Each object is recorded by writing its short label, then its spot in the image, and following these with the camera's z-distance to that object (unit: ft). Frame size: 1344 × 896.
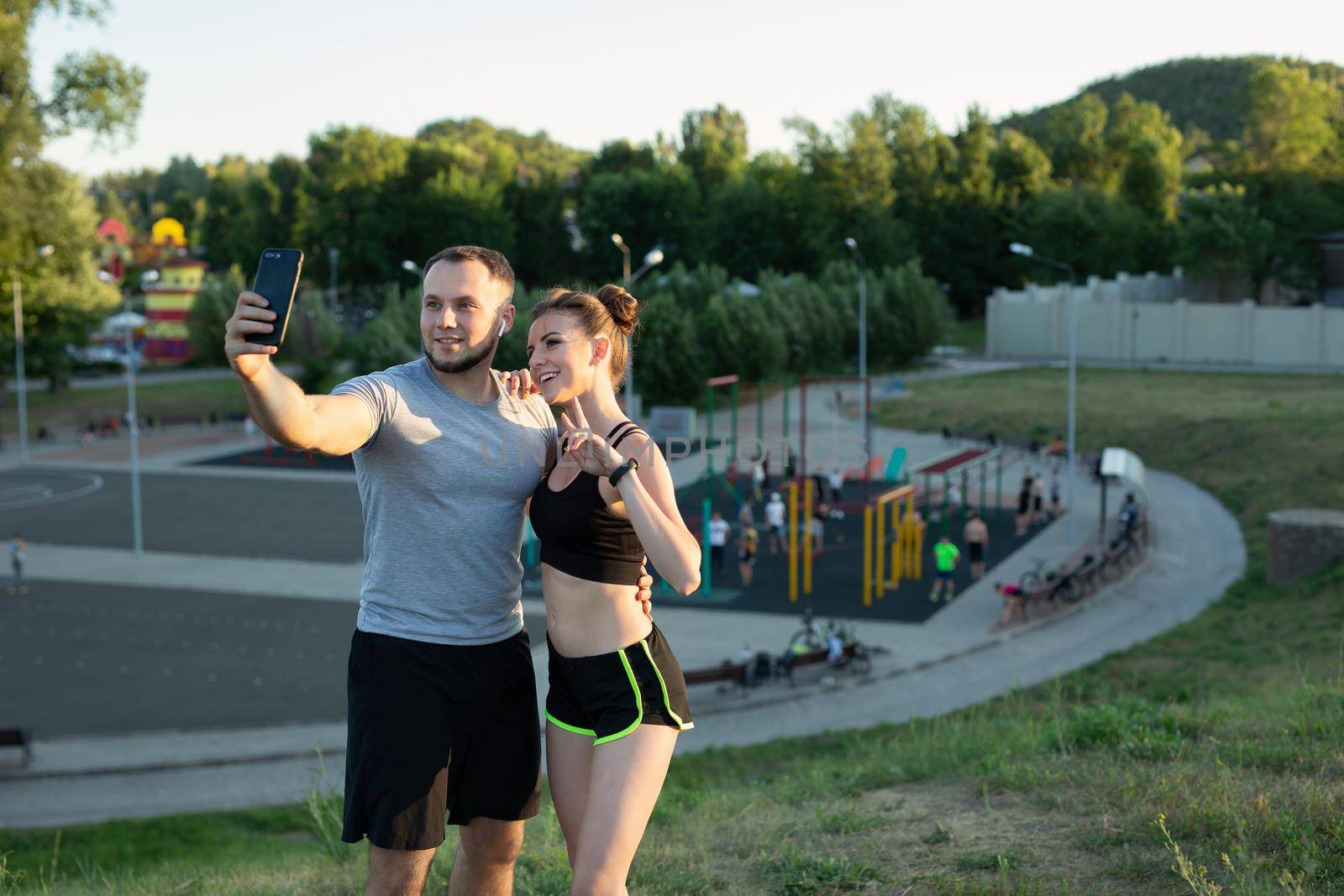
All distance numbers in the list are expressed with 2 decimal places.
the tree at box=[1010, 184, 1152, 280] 263.70
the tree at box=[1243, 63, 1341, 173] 258.16
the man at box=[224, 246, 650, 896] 13.14
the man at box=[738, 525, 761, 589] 85.32
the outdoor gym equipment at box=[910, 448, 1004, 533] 101.59
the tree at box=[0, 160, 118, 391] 113.80
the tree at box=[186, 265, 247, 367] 217.36
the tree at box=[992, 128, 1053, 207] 287.28
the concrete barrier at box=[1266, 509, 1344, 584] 79.30
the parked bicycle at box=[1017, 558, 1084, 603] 76.69
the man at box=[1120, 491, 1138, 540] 88.99
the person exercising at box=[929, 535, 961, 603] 79.20
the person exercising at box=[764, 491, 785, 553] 93.20
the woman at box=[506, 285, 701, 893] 13.14
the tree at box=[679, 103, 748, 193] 312.29
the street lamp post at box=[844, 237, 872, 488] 105.74
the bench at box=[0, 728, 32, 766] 52.54
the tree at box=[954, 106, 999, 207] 283.59
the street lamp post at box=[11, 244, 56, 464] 142.32
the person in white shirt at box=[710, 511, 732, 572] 88.02
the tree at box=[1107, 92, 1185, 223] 279.49
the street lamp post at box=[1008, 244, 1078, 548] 96.59
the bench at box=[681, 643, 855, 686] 61.52
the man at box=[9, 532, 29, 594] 86.99
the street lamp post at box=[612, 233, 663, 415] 100.83
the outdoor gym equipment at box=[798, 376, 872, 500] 98.37
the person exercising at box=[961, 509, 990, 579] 85.71
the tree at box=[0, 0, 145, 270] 105.29
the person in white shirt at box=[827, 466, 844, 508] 111.75
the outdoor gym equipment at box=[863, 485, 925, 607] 82.17
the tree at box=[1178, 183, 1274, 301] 228.43
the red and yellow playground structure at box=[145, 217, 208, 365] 262.67
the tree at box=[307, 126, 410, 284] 275.39
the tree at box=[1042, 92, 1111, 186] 301.22
